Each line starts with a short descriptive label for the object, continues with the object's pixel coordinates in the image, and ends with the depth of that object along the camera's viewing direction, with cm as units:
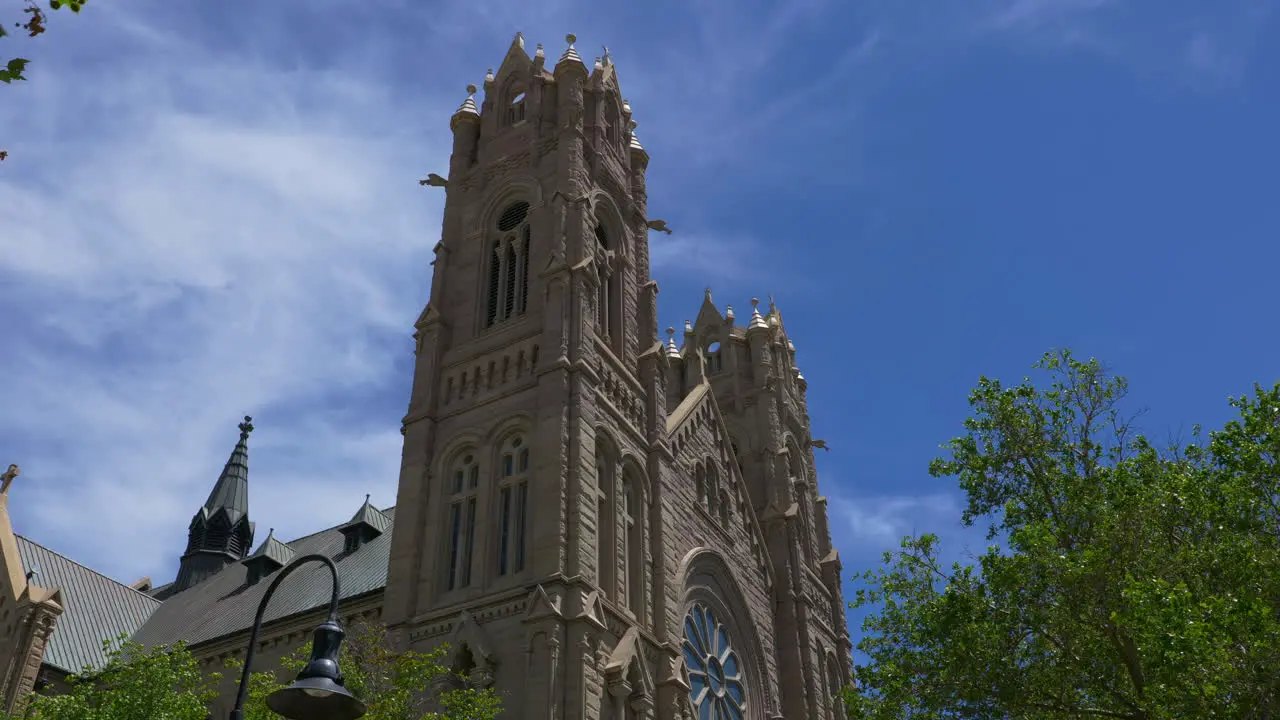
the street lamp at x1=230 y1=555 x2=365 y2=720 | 1093
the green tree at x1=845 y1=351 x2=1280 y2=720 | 1744
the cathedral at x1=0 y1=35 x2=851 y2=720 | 2598
